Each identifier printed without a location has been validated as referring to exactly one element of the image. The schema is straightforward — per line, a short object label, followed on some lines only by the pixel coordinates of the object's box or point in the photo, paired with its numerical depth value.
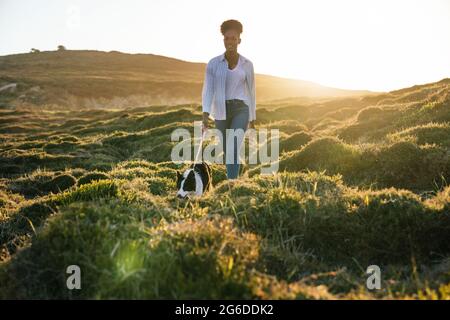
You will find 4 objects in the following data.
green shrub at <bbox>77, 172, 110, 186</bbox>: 12.01
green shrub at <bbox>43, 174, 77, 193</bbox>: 13.13
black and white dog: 8.10
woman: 9.10
